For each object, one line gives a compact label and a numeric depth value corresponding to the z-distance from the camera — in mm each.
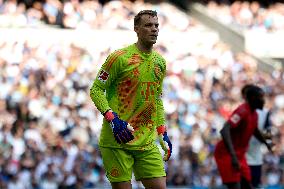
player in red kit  19663
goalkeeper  14825
